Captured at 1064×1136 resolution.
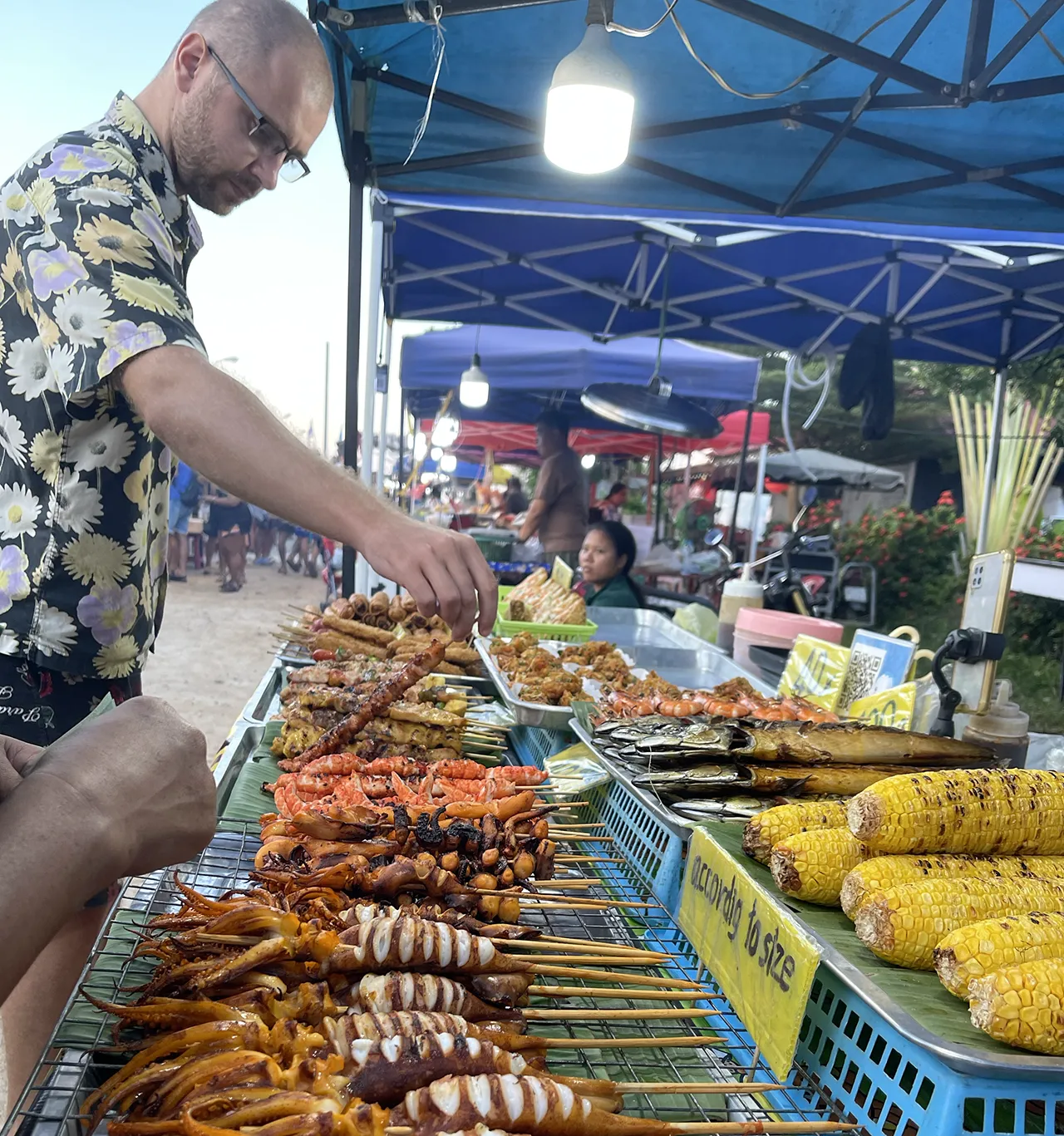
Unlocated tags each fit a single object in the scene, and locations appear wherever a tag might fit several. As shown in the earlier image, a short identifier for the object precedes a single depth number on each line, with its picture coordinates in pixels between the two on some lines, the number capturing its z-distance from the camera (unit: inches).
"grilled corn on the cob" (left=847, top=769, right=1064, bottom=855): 60.9
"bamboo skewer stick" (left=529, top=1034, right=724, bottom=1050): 55.2
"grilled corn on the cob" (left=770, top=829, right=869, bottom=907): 60.0
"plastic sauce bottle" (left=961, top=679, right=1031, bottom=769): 90.6
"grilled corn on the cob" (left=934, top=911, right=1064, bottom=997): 48.5
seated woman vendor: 276.8
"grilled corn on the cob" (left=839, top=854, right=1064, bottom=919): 56.5
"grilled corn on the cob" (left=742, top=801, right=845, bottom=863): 65.7
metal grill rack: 47.1
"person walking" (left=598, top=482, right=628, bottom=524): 531.2
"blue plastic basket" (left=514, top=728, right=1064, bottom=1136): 42.5
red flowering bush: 578.2
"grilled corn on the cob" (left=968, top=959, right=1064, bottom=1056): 43.6
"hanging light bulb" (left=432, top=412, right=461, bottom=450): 520.1
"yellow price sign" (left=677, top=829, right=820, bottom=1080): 51.5
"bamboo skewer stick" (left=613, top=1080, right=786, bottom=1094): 50.5
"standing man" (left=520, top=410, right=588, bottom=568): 370.9
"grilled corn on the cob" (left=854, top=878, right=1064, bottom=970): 52.6
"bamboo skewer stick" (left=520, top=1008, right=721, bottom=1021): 57.3
